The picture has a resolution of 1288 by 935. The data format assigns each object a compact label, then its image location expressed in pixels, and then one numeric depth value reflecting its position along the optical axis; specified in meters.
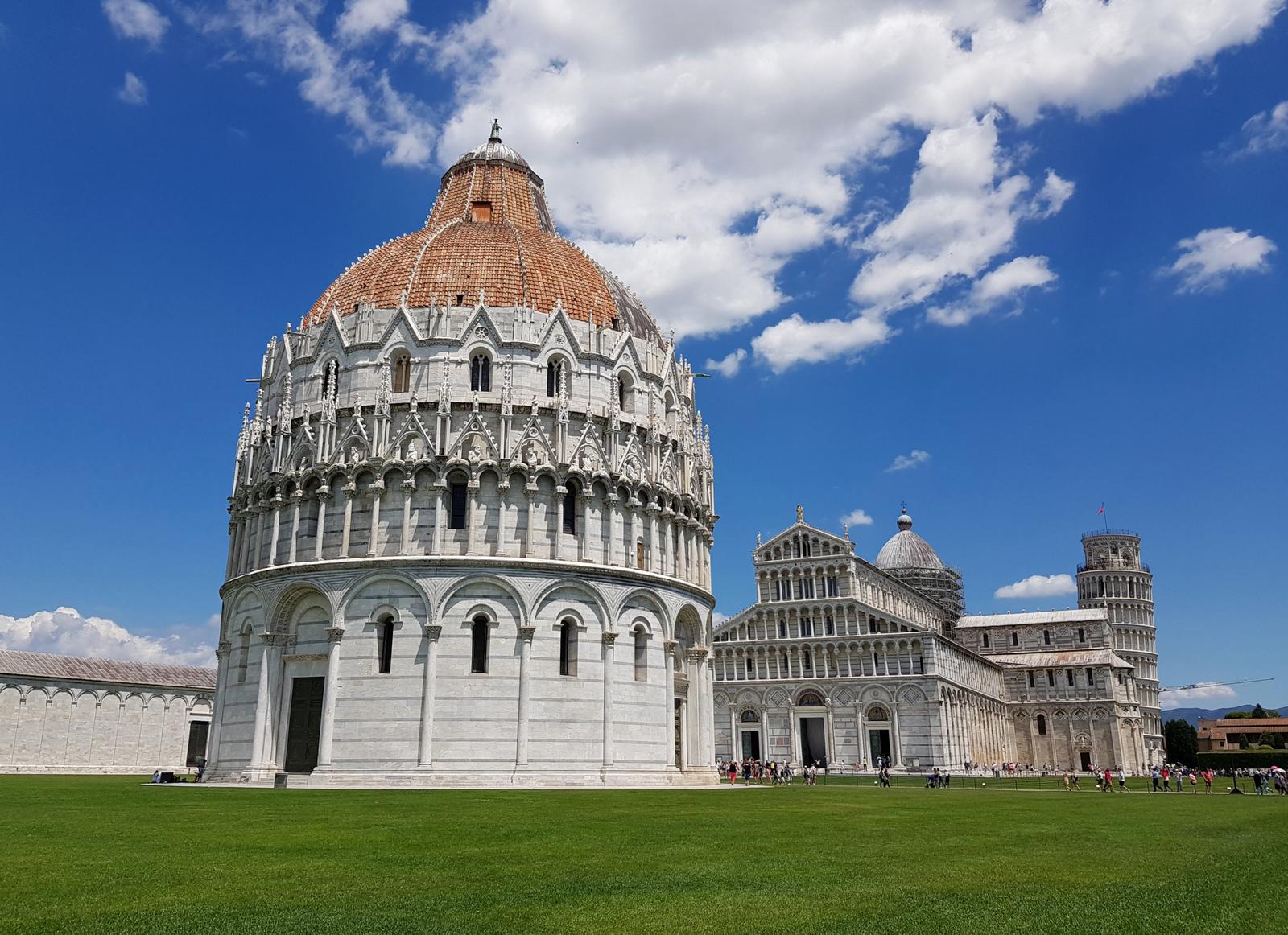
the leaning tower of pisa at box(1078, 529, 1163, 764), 132.50
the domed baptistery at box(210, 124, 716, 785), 41.03
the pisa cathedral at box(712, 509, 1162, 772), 88.81
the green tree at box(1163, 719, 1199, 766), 132.75
